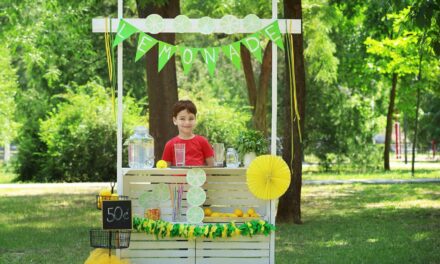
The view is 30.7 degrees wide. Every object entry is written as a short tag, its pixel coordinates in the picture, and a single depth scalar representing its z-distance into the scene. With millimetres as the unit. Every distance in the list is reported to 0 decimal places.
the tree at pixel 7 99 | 30422
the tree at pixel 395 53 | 21281
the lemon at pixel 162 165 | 7457
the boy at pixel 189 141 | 7617
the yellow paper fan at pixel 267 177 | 7301
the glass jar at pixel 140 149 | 7418
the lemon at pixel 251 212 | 7591
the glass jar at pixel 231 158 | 7691
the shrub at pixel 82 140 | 24109
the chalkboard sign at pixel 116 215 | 6840
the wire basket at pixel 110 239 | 6973
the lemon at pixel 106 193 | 7323
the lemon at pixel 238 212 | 7574
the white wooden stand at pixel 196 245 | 7359
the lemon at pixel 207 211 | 7615
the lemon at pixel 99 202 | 7426
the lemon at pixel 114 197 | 7223
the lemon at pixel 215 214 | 7559
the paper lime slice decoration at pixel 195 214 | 7309
